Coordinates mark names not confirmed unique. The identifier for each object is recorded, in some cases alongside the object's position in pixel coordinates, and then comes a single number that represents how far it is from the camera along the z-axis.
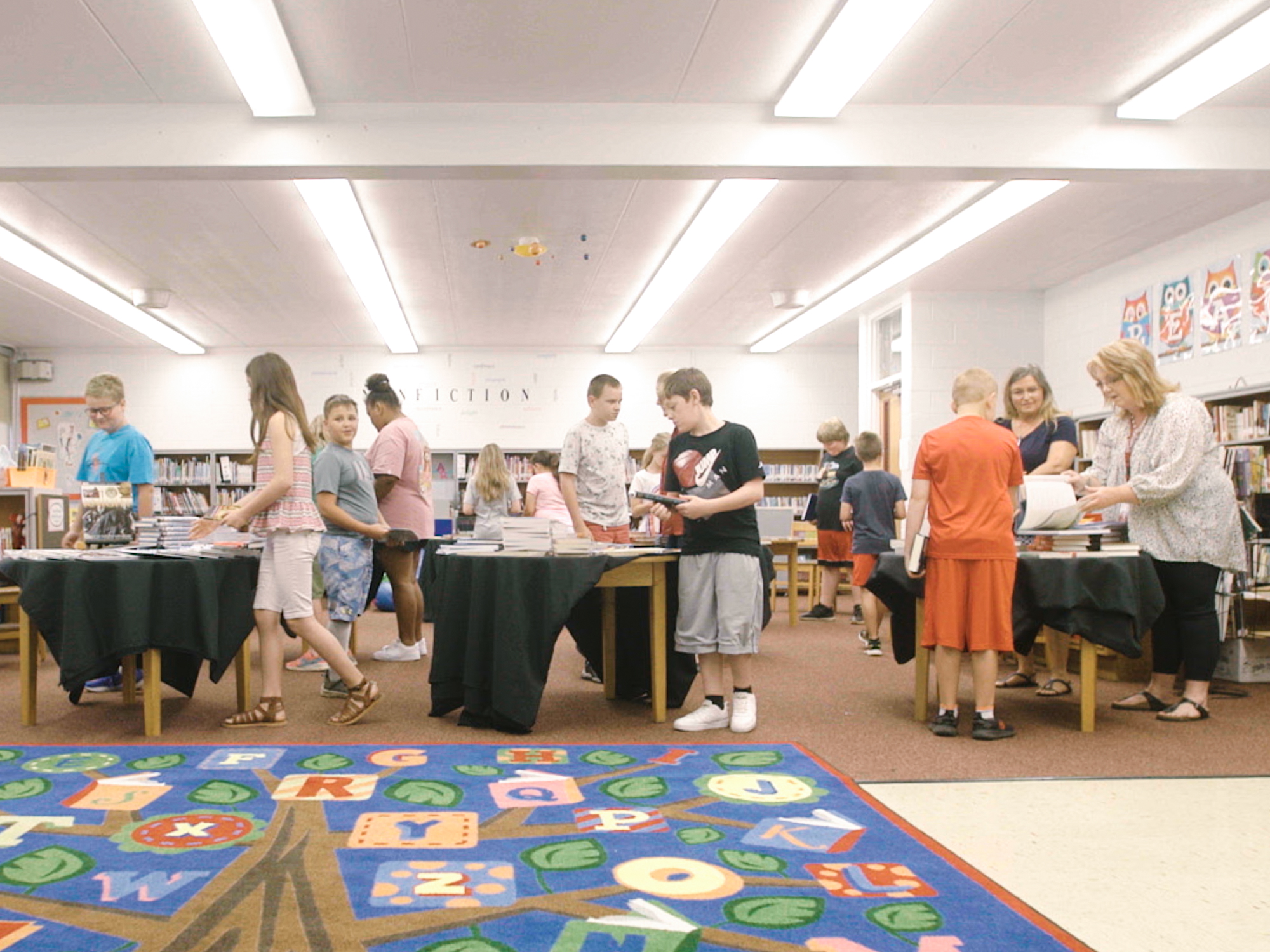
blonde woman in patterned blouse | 4.11
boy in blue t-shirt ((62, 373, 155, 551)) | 4.54
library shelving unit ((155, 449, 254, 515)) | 12.40
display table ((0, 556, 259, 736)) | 3.66
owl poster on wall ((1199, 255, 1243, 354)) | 7.12
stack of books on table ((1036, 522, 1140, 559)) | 4.09
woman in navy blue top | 4.87
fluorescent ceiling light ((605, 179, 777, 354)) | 6.71
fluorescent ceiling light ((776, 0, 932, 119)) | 4.45
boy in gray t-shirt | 4.84
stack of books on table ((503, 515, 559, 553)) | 4.05
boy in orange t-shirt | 3.81
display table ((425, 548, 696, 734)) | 3.78
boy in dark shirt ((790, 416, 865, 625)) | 8.03
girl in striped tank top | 3.82
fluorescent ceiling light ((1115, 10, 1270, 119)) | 4.75
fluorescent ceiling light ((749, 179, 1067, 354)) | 6.83
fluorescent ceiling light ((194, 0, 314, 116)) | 4.36
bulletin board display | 12.20
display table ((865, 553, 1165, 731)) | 3.89
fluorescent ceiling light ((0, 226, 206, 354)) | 7.86
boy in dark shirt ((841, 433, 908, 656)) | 6.73
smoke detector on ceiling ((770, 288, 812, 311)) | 9.70
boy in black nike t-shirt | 3.84
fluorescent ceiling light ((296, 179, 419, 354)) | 6.59
